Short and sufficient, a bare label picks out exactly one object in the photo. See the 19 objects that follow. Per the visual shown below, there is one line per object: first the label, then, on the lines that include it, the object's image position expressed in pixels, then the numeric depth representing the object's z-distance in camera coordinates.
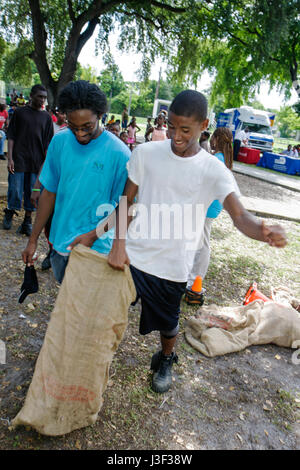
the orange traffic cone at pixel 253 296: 4.06
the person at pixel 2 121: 10.04
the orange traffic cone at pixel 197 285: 4.00
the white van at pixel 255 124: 23.75
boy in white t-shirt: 1.94
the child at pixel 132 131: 15.42
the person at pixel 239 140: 21.64
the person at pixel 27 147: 4.73
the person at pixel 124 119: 21.67
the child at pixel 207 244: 3.98
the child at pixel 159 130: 10.11
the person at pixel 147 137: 11.61
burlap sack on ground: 3.37
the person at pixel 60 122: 5.85
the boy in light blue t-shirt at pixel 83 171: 2.06
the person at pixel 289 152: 24.63
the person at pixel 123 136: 10.36
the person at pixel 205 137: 5.97
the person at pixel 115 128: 8.27
